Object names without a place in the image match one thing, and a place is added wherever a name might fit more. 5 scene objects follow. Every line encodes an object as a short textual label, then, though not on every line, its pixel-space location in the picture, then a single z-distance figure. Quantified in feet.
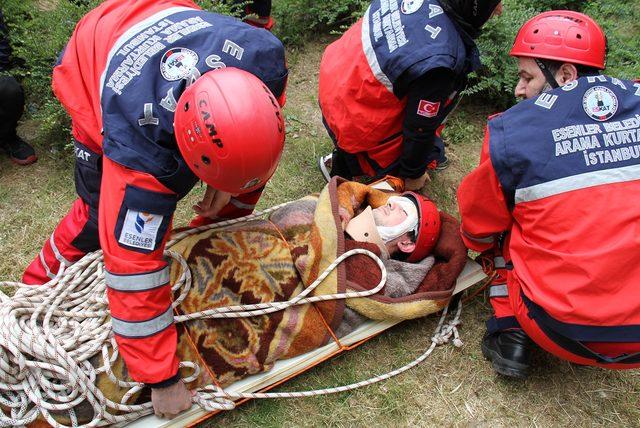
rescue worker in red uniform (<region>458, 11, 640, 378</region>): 7.68
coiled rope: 7.87
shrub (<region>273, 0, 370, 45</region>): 19.27
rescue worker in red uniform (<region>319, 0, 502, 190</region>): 10.64
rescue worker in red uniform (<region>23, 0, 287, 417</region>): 6.30
